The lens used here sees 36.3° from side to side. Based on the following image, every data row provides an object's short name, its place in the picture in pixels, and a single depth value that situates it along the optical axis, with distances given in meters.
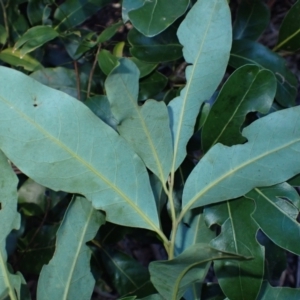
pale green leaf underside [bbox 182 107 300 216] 0.65
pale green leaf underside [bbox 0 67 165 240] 0.61
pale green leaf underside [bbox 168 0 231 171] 0.69
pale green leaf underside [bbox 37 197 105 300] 0.67
